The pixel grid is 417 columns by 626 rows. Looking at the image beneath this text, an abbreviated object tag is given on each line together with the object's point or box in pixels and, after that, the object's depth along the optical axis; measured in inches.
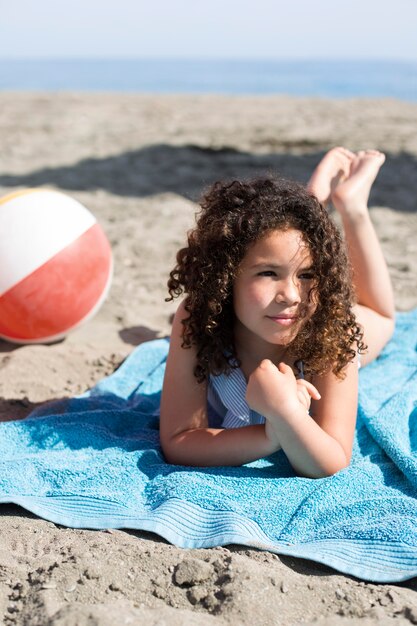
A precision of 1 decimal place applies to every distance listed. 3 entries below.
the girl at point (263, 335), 106.3
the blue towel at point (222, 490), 96.4
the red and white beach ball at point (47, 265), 147.1
